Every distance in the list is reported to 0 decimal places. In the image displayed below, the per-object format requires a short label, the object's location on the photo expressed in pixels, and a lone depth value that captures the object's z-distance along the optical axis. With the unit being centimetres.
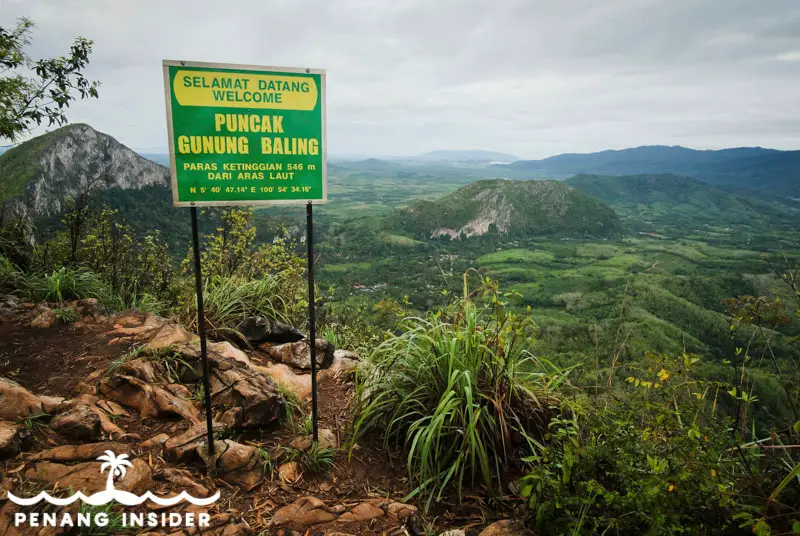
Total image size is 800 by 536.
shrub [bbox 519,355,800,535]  198
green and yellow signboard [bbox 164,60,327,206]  258
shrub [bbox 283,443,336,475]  306
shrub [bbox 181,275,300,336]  526
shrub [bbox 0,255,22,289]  539
